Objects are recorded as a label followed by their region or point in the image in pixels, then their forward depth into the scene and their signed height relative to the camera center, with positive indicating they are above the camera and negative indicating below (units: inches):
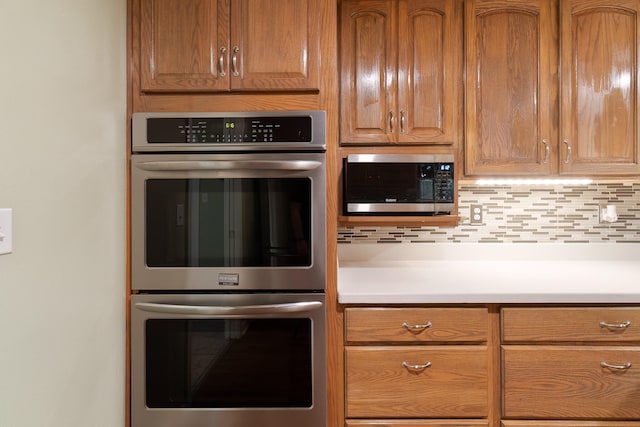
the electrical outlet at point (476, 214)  82.6 +0.5
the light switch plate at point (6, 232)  34.1 -1.2
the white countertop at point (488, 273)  56.8 -10.5
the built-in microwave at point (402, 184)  68.3 +5.6
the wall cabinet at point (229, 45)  58.4 +25.7
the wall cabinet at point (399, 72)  70.7 +26.2
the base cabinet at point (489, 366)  56.5 -21.8
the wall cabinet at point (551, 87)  70.8 +23.3
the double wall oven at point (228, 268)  57.0 -7.3
